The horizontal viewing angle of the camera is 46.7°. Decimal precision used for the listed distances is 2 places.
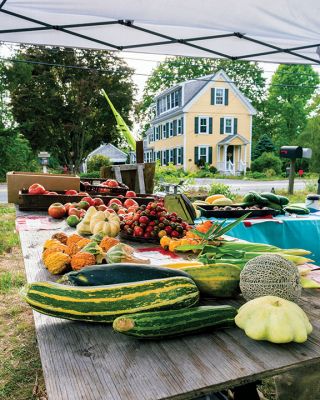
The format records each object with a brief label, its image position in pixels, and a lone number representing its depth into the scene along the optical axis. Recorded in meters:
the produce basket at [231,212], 3.87
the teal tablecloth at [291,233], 3.84
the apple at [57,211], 3.54
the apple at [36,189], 4.00
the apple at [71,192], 4.18
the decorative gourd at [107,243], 1.95
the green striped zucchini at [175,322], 1.09
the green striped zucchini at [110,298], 1.21
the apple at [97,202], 3.70
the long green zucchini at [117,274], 1.34
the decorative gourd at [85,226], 2.69
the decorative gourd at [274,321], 1.10
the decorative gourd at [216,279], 1.42
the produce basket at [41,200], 3.94
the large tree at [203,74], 40.88
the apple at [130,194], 4.25
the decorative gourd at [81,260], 1.68
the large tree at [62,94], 24.33
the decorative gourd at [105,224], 2.57
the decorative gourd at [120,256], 1.67
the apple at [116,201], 3.82
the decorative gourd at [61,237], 2.14
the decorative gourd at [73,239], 2.00
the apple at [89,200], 3.66
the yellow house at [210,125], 31.08
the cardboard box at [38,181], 4.38
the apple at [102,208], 3.23
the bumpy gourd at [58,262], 1.74
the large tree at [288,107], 43.16
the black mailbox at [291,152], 10.55
